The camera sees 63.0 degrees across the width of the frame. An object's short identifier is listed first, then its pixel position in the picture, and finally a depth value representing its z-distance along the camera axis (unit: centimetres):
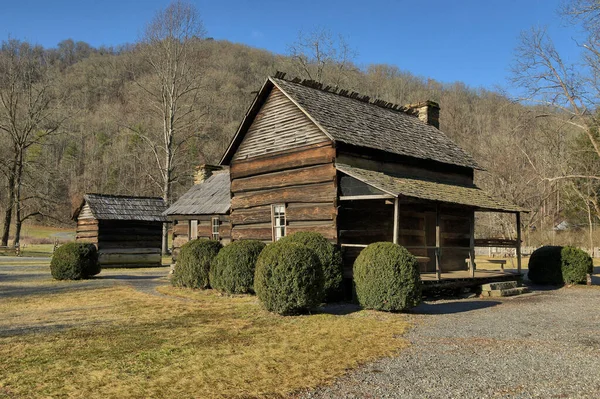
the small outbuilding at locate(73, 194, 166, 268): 2983
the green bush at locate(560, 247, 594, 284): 1969
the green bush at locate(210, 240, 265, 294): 1512
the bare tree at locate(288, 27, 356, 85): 4169
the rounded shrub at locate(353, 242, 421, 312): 1196
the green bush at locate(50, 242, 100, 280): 2108
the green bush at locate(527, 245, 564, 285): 2014
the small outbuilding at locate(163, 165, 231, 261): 2367
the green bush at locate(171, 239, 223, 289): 1695
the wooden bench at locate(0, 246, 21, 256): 3988
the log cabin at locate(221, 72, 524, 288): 1587
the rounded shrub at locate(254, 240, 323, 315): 1162
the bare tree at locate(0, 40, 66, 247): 4347
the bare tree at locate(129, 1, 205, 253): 3759
